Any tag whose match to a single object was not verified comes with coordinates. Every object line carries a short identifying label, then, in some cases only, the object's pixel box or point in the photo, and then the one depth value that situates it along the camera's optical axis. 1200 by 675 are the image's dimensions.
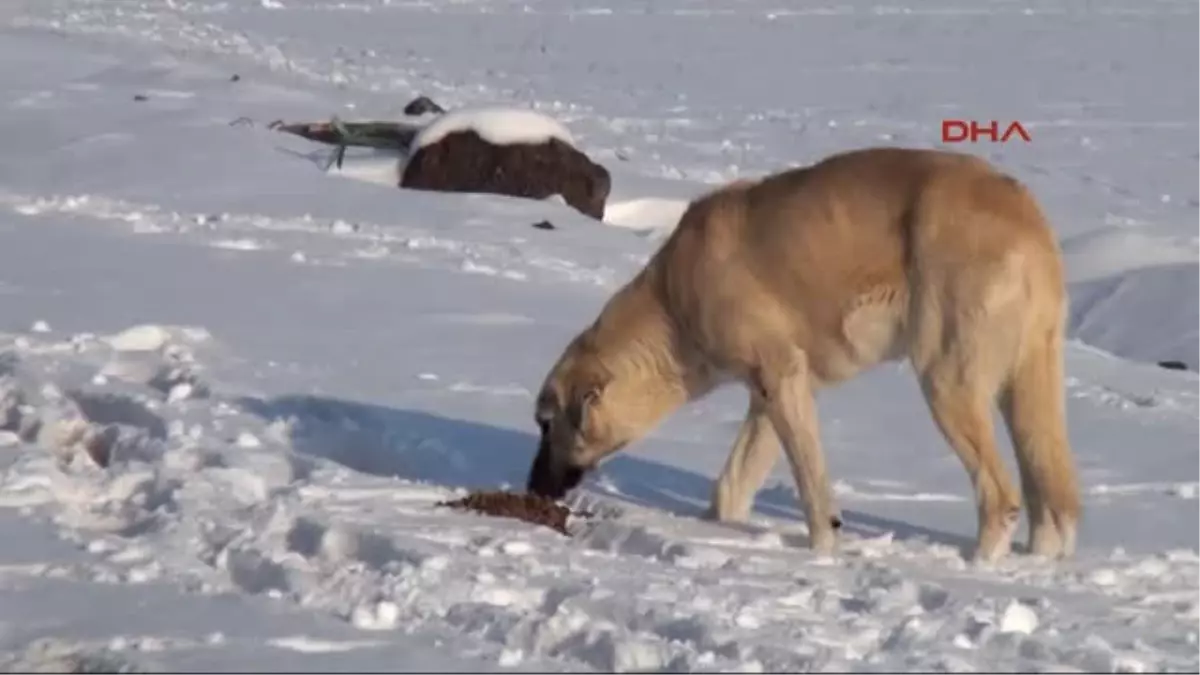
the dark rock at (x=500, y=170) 33.87
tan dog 14.80
